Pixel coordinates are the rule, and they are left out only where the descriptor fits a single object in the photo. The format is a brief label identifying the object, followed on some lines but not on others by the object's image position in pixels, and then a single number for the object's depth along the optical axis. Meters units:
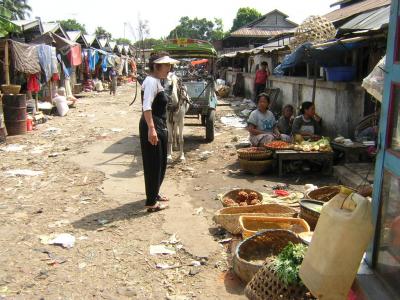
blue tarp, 7.50
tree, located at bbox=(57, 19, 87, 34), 73.31
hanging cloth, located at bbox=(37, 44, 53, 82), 14.52
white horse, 7.90
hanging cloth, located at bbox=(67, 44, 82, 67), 19.08
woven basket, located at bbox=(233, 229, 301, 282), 3.87
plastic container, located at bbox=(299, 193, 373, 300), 2.41
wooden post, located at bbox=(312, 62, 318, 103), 8.74
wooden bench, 7.00
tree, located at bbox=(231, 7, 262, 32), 63.94
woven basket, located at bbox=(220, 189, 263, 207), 5.50
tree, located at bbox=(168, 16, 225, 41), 82.38
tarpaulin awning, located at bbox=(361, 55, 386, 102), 4.52
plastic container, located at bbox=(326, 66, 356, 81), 8.18
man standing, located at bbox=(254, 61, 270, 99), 16.09
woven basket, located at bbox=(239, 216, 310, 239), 4.36
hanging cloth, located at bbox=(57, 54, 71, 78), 18.47
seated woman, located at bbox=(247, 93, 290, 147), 8.09
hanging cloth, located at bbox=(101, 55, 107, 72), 29.34
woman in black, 5.18
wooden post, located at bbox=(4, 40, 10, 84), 11.65
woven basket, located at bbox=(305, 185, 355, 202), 5.21
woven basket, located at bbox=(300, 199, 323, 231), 4.44
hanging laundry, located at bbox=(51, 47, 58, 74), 15.32
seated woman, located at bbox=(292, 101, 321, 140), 7.94
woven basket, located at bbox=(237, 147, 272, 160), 7.20
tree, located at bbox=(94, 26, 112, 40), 70.25
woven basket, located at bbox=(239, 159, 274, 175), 7.16
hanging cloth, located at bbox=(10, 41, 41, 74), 12.21
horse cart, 9.96
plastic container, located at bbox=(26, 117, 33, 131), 12.10
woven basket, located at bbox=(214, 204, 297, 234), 4.67
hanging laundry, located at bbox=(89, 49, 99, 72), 25.72
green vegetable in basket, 2.87
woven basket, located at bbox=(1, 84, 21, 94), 11.53
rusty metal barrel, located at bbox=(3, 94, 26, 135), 11.29
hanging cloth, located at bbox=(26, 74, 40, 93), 13.88
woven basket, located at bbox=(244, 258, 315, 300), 2.87
